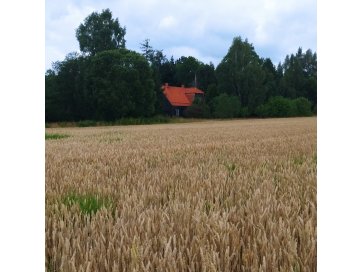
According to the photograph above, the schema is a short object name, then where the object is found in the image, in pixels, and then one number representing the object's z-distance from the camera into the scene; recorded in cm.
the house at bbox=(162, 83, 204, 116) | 6160
